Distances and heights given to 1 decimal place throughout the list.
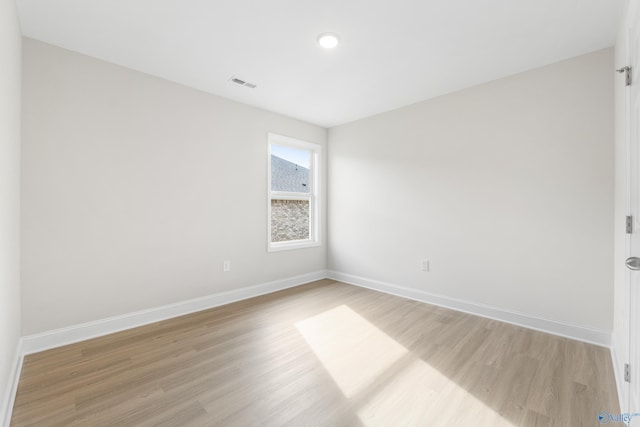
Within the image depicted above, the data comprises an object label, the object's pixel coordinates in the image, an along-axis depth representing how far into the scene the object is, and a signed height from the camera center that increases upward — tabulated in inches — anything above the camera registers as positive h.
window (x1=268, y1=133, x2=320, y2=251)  155.2 +10.7
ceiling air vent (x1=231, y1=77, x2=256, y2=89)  112.2 +52.9
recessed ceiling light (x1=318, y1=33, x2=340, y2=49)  84.0 +52.5
